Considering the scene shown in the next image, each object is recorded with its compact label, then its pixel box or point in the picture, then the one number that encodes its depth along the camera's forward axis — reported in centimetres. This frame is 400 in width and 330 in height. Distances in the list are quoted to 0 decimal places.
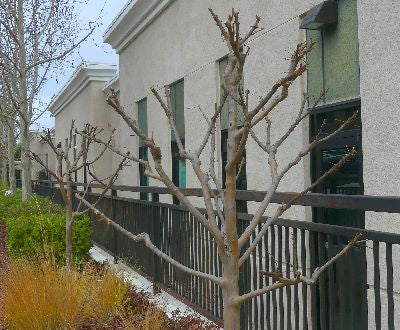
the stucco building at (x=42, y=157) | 3923
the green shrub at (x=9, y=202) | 1256
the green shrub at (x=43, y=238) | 917
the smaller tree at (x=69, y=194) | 757
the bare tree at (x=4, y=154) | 2871
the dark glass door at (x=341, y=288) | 351
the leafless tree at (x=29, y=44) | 1334
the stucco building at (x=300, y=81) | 545
